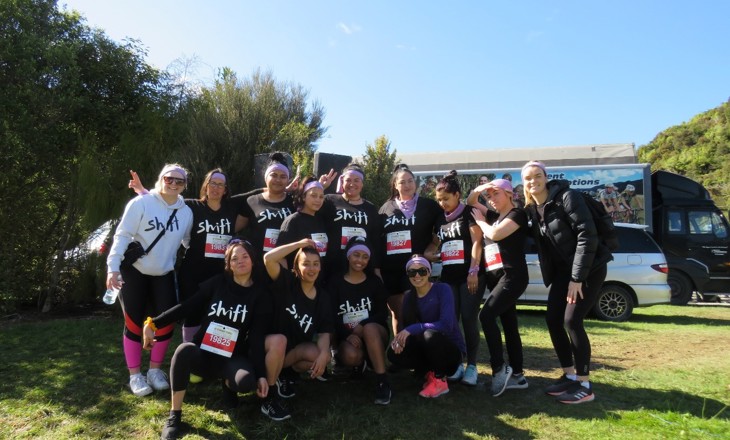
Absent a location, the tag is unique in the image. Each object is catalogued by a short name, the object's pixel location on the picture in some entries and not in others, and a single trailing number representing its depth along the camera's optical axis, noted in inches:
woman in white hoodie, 144.8
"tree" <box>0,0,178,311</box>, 268.7
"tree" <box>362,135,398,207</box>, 345.4
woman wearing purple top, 142.0
